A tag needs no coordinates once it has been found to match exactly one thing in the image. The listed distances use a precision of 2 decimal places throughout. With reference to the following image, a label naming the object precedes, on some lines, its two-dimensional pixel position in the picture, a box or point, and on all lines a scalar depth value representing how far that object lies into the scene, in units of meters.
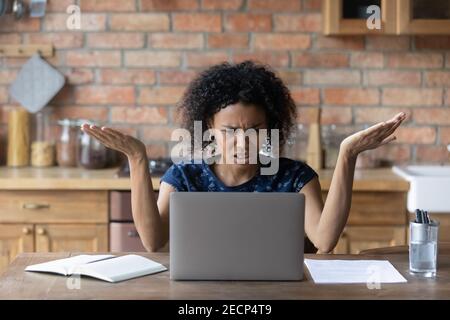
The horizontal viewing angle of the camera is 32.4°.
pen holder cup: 1.84
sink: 3.13
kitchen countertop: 3.18
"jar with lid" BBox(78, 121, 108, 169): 3.52
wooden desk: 1.65
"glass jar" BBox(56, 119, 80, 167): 3.64
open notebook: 1.80
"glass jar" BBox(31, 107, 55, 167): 3.65
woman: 2.15
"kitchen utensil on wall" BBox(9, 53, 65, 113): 3.68
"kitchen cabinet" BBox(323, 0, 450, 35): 3.38
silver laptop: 1.71
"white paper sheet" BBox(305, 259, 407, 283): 1.79
